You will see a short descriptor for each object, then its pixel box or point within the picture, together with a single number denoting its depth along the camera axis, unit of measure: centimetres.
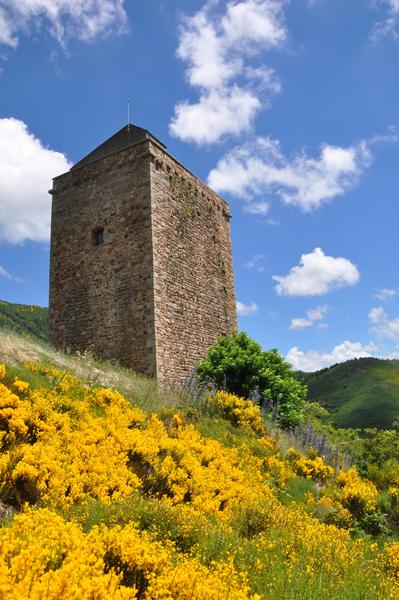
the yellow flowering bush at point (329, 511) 643
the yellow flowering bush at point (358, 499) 702
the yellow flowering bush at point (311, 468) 941
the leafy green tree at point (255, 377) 1441
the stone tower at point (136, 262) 1416
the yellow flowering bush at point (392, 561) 420
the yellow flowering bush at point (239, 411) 1091
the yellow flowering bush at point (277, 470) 838
